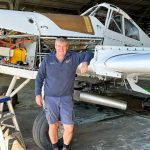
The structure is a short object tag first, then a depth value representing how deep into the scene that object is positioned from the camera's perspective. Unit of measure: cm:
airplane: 291
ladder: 259
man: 256
